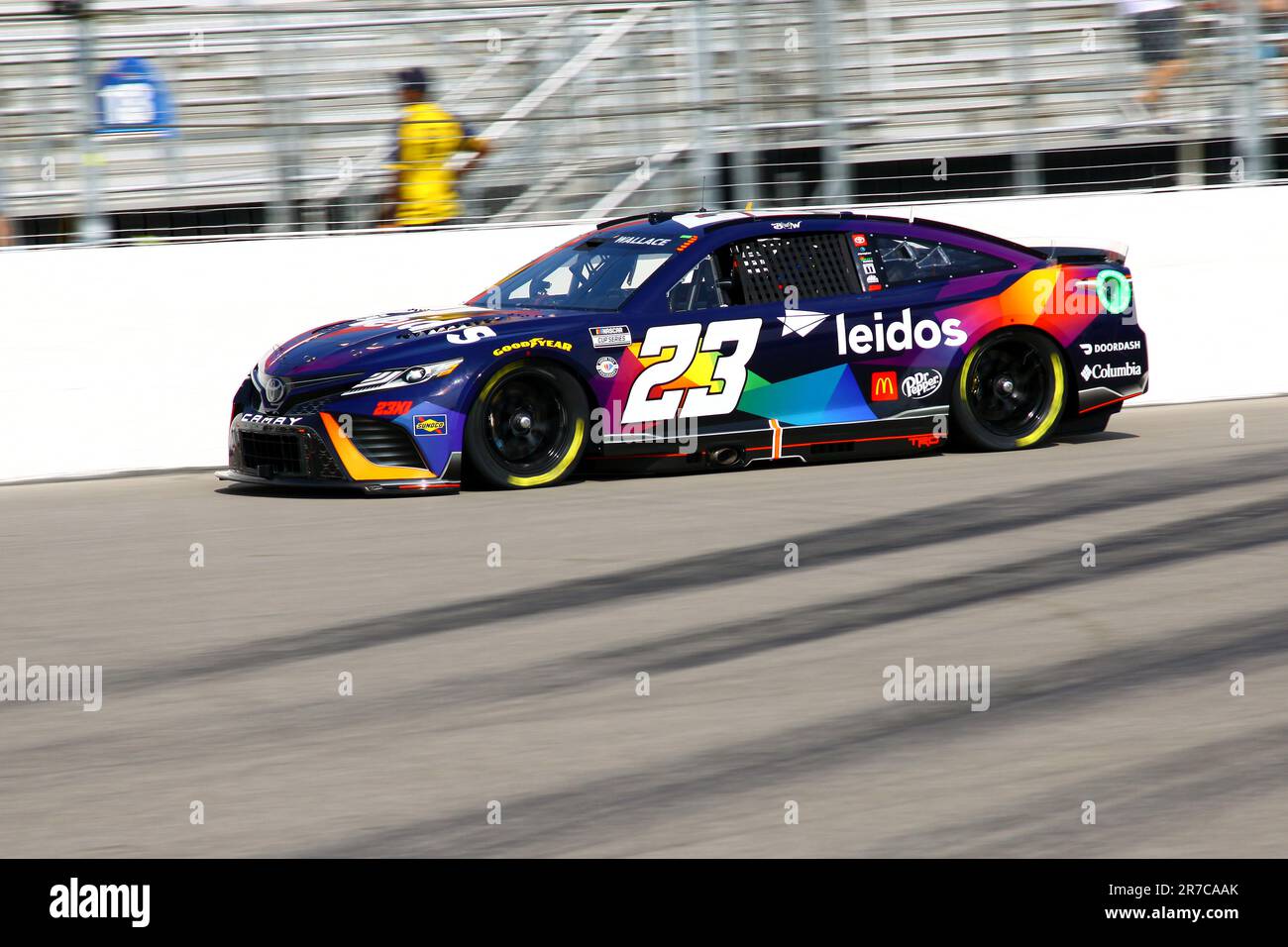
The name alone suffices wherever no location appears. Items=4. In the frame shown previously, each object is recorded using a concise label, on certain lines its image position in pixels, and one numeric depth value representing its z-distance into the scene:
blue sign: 12.46
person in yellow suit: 13.12
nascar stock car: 9.88
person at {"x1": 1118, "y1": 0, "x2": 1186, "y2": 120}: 15.27
